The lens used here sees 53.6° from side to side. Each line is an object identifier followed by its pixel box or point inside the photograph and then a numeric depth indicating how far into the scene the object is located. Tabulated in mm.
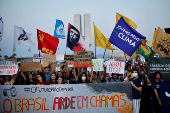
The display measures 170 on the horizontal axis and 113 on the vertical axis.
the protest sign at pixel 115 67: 5824
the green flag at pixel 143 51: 11216
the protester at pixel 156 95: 5070
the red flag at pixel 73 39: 8180
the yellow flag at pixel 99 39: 7882
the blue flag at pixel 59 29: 10555
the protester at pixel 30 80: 5856
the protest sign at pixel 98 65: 6152
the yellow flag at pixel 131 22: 7512
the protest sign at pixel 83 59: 6004
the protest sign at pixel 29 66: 5820
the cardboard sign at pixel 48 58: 7512
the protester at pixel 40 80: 5196
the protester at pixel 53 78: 5468
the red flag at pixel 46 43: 7375
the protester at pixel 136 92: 4816
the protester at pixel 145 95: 5757
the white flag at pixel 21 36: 7633
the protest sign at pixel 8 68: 5508
